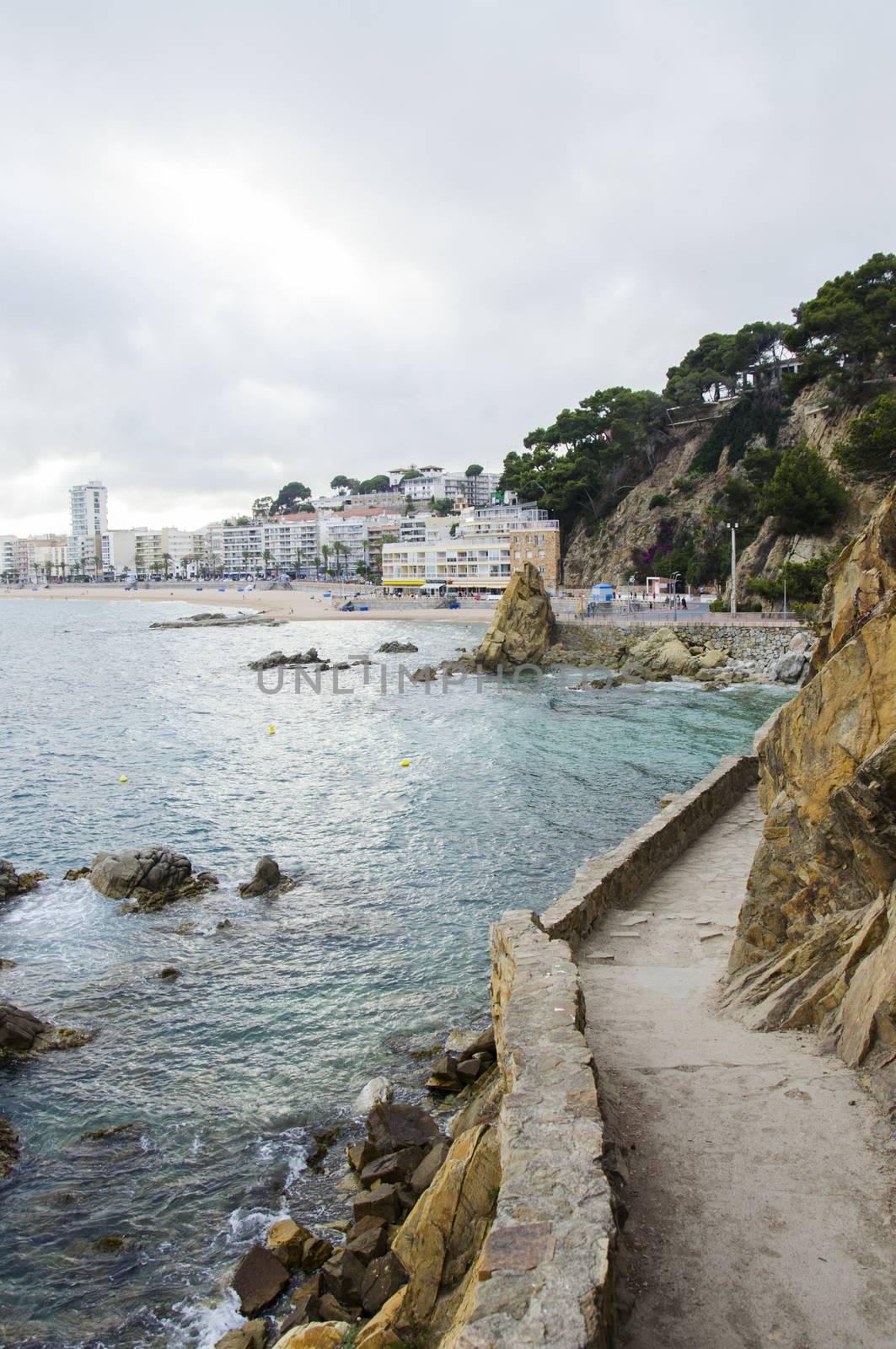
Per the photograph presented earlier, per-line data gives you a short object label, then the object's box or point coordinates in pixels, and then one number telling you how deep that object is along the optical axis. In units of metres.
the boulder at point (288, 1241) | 7.75
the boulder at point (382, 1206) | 7.64
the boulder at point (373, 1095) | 9.99
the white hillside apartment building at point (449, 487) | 184.00
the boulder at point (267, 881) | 16.81
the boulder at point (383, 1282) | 6.54
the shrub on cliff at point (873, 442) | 43.81
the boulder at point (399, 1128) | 8.69
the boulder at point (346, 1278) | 6.82
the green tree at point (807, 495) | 49.34
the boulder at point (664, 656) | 47.31
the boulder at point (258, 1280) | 7.35
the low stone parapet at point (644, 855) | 10.41
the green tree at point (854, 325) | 54.09
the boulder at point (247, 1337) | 6.77
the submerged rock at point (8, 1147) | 9.30
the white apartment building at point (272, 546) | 178.75
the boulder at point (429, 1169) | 7.82
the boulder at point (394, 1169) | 8.24
